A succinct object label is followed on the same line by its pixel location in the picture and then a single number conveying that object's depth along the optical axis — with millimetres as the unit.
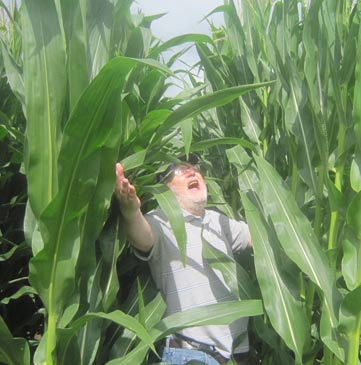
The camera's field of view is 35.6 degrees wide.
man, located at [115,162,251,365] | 1183
